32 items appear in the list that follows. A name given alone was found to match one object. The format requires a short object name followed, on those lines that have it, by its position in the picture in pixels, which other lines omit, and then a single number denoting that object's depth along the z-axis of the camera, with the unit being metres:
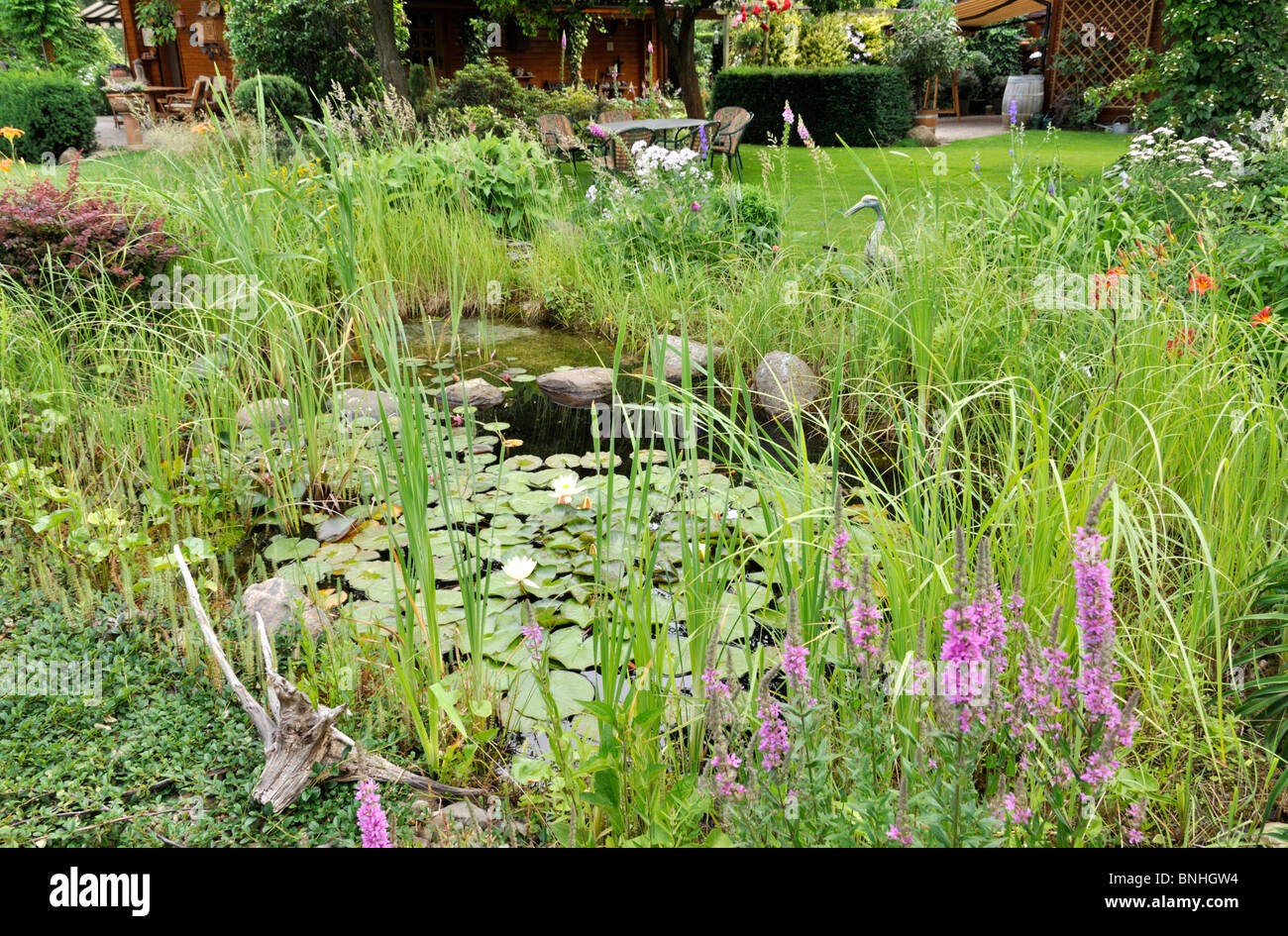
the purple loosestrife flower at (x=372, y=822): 1.08
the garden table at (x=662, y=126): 8.21
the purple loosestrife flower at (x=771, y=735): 1.15
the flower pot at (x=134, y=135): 13.14
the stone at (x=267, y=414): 2.88
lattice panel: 13.70
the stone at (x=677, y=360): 4.12
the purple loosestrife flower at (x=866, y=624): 1.20
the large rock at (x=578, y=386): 3.98
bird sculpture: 3.58
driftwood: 1.65
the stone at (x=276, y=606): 2.15
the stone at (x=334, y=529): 2.80
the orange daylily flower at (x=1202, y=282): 2.61
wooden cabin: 18.17
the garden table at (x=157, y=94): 15.39
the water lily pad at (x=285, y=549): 2.67
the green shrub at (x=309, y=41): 12.73
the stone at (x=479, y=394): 3.85
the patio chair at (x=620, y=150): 7.61
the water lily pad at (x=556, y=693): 2.01
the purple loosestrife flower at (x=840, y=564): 1.17
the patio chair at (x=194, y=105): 11.96
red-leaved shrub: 3.43
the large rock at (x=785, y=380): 3.66
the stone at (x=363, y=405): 3.37
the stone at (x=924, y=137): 12.95
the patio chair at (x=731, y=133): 8.63
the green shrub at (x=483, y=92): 11.19
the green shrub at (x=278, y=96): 11.37
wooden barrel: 14.24
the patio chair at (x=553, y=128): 7.75
